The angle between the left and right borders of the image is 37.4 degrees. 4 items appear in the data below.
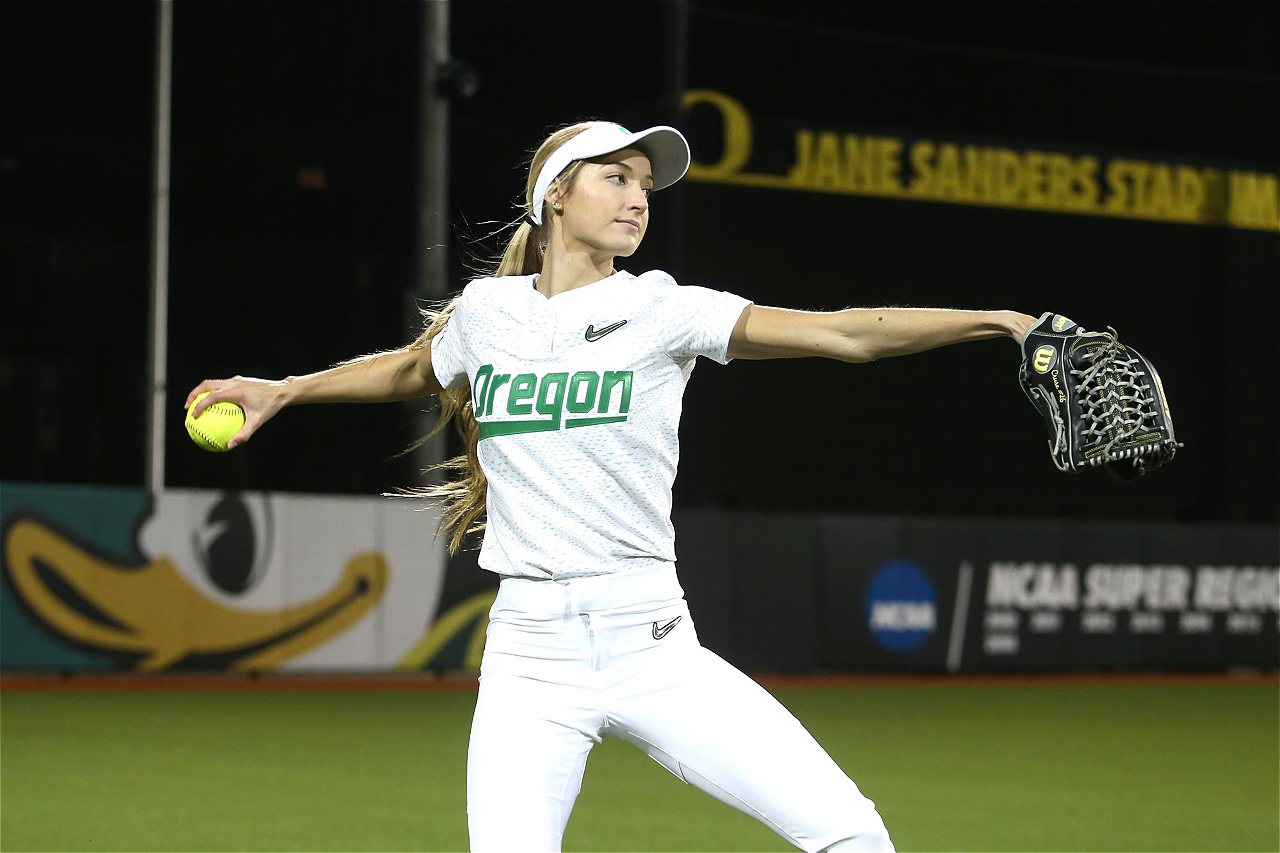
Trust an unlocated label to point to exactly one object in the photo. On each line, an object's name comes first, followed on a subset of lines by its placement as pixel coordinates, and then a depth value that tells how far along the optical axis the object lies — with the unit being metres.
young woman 4.08
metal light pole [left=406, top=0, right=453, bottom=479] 17.12
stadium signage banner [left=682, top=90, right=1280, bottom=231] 21.61
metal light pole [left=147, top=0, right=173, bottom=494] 15.70
